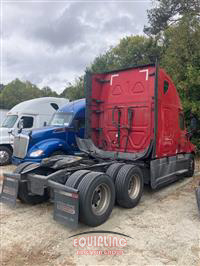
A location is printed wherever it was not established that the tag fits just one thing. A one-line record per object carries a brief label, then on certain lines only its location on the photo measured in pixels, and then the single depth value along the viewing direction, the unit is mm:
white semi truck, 10109
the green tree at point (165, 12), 17131
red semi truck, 3967
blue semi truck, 7346
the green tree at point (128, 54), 21109
